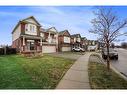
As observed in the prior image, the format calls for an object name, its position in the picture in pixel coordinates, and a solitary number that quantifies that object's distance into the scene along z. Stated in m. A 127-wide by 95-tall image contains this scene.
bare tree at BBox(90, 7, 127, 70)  3.19
